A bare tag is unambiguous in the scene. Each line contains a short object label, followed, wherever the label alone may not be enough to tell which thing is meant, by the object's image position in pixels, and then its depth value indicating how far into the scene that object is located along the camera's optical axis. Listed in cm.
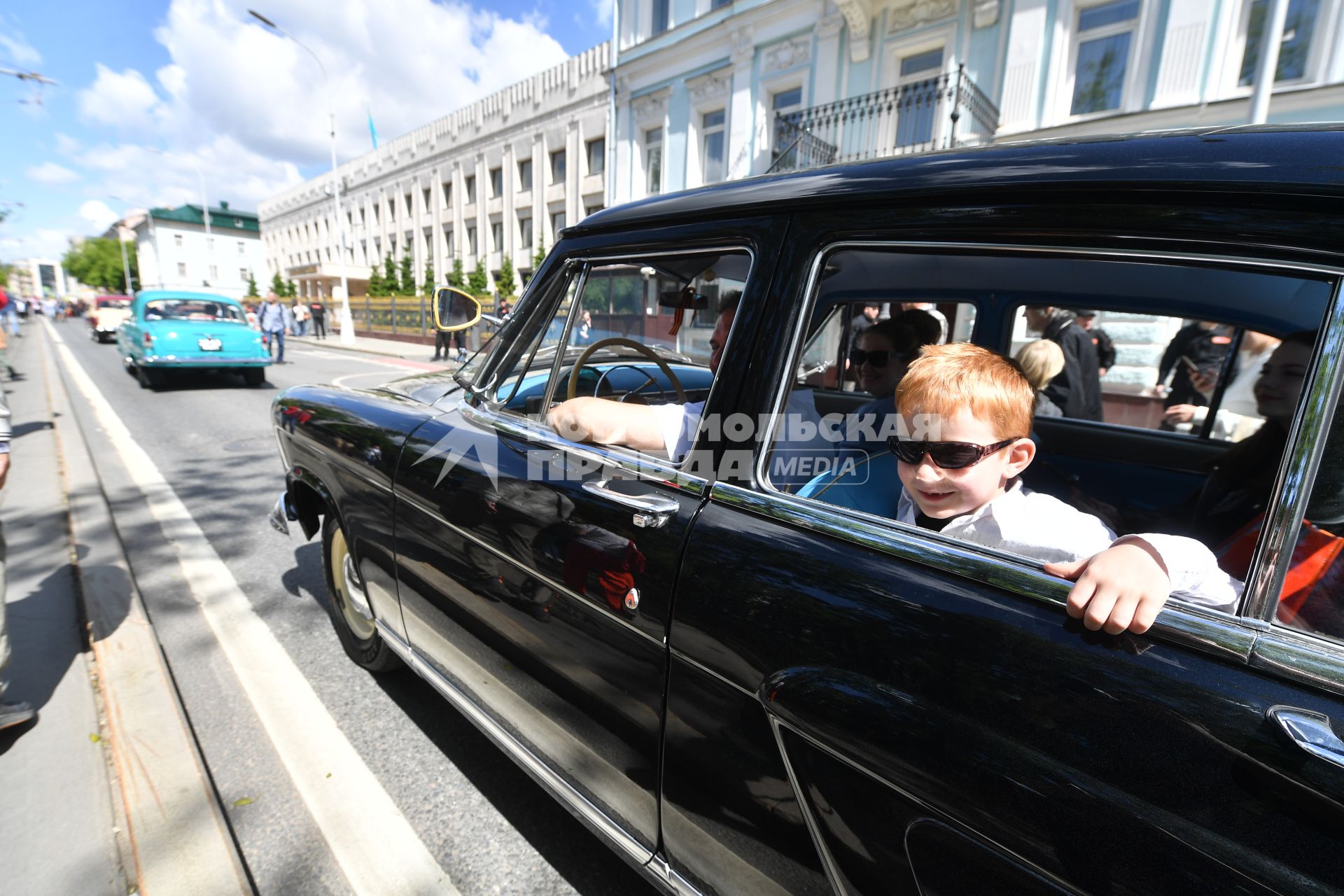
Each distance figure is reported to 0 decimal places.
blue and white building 823
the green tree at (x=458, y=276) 2969
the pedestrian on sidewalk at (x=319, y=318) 2720
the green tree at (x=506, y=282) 2628
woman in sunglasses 206
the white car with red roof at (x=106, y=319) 2378
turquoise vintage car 998
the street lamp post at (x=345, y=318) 2291
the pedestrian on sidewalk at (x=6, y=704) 220
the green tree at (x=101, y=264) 8262
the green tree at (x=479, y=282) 2778
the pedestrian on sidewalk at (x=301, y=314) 2716
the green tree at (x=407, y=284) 3278
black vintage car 77
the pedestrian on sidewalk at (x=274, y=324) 1588
